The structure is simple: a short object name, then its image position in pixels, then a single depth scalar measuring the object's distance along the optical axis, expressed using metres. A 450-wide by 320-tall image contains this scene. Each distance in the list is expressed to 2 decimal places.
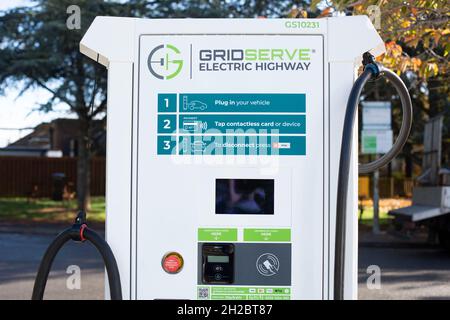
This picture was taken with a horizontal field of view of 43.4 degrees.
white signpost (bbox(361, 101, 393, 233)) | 14.20
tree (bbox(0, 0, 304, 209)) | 15.67
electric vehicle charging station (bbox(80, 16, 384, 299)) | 2.51
